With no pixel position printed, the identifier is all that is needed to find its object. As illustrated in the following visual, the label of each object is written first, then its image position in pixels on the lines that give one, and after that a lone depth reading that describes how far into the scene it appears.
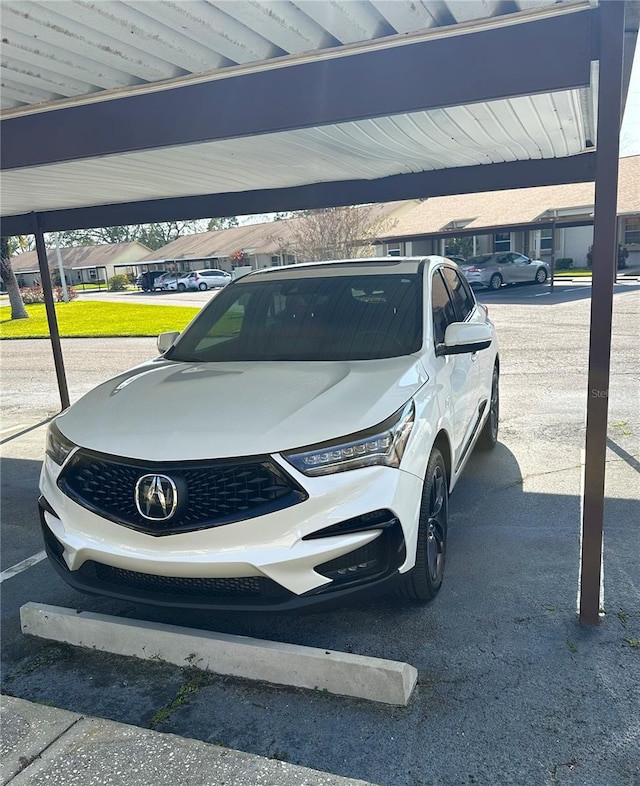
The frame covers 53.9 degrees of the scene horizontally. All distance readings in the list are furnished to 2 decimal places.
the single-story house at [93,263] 67.25
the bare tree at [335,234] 23.12
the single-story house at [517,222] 28.89
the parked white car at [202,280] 42.72
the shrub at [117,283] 52.97
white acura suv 2.61
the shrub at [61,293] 39.75
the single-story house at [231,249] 44.97
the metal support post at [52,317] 7.60
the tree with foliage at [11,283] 23.92
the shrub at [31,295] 36.27
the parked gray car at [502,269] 26.42
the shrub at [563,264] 34.03
